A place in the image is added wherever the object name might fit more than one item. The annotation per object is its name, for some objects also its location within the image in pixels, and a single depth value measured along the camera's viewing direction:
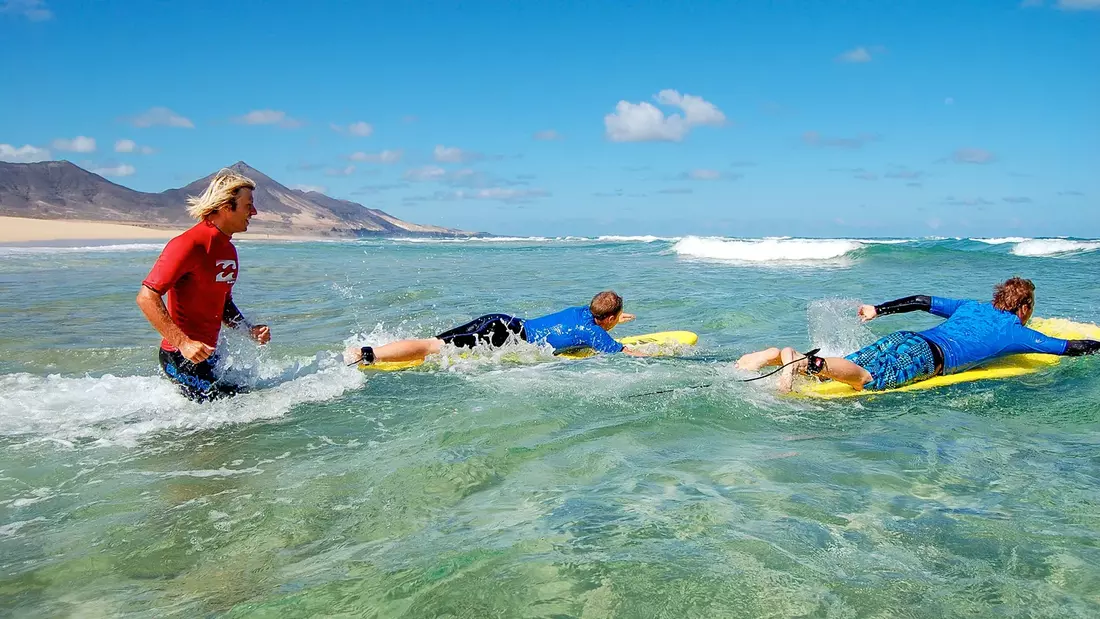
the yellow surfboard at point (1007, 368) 5.91
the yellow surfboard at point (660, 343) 7.45
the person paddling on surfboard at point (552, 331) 7.24
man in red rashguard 4.13
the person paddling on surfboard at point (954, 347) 6.00
